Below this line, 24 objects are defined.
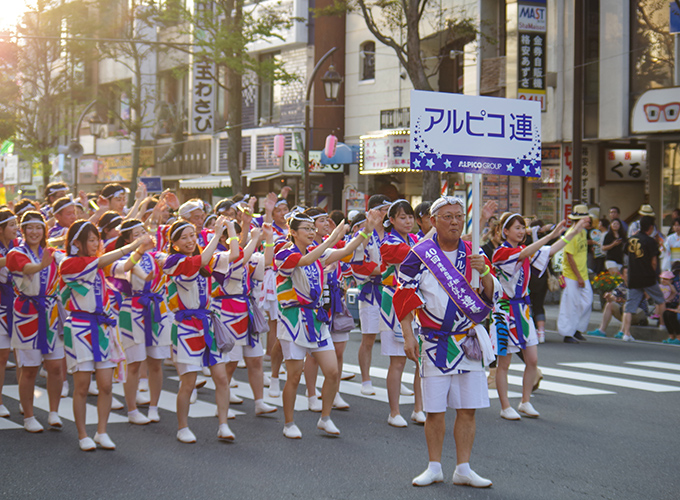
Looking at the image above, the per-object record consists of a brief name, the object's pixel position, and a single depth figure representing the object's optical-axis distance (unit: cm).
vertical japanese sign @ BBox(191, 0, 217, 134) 3216
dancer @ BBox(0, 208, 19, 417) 828
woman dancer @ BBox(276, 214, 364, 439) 757
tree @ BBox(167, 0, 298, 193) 2327
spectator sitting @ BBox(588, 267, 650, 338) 1477
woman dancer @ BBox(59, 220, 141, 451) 712
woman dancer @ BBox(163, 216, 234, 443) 741
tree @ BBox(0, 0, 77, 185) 3681
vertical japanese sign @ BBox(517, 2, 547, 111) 2331
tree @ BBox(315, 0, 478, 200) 2078
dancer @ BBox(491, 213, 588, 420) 830
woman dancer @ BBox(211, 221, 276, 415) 797
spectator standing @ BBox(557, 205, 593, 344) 1397
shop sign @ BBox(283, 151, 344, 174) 3170
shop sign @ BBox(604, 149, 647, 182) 2414
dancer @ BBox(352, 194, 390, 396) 905
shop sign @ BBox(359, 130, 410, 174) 2731
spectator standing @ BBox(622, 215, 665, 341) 1440
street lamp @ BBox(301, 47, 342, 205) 2434
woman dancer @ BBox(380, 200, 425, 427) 817
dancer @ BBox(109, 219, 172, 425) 831
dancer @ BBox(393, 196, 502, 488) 606
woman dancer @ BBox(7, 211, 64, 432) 780
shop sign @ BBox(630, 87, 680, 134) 1978
